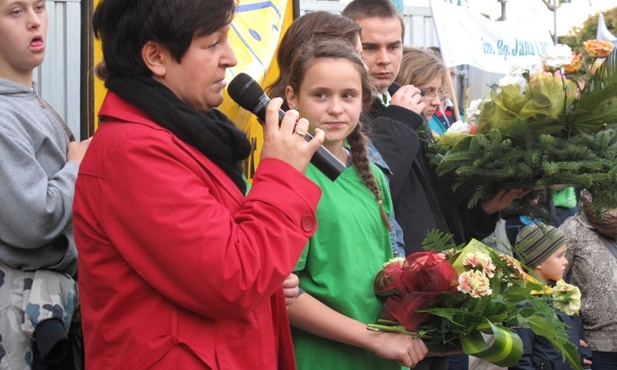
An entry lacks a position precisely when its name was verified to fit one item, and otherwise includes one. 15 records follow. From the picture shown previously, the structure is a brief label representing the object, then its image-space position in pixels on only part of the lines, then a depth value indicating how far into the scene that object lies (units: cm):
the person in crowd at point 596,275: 1239
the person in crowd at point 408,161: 730
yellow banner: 808
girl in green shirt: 604
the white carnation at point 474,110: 762
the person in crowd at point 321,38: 687
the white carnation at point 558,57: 740
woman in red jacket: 426
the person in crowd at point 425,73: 946
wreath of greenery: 696
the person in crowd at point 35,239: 564
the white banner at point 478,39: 1473
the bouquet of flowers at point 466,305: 589
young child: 1099
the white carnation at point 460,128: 756
